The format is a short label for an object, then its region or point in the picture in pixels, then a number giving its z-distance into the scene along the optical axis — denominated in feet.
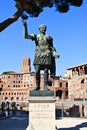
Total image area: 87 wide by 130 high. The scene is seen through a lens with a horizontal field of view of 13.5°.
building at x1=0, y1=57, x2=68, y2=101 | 364.46
